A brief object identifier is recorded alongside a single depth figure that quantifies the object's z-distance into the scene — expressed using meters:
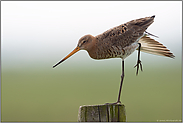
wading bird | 9.95
